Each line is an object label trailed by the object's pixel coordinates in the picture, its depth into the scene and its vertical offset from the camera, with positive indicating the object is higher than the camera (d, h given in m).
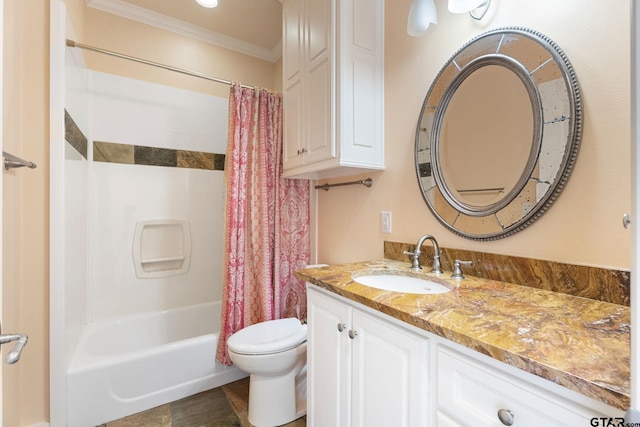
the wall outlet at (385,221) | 1.62 -0.04
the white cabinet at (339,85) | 1.51 +0.72
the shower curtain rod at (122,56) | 1.62 +1.00
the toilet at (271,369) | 1.49 -0.84
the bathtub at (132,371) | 1.56 -0.95
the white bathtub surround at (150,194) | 2.17 +0.17
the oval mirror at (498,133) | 0.99 +0.32
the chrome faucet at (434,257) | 1.27 -0.20
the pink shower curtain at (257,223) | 1.90 -0.06
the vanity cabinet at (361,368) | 0.81 -0.52
